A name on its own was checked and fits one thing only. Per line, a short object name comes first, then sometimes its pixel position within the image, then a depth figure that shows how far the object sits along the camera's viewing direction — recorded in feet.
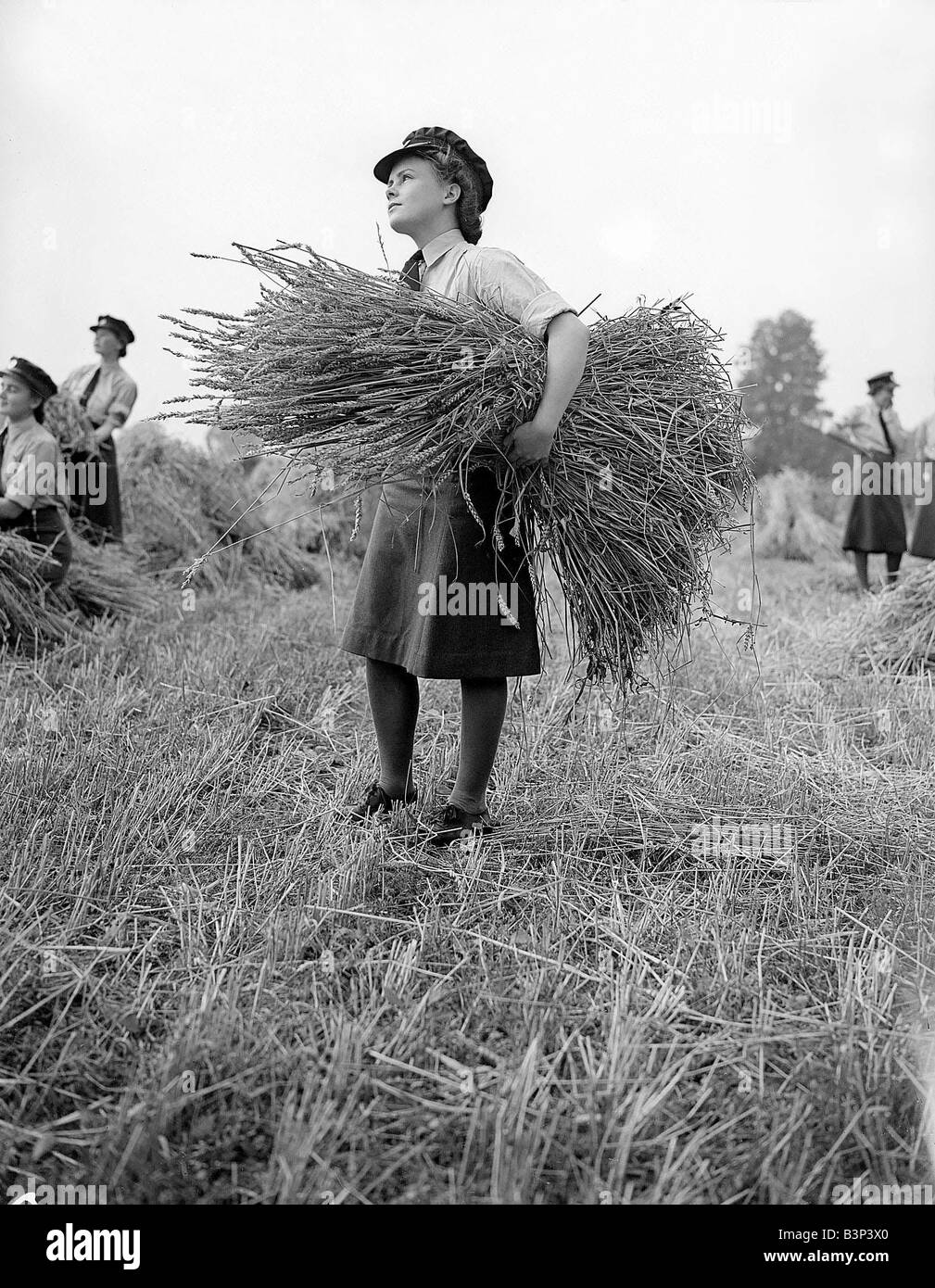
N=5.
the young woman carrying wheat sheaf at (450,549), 6.56
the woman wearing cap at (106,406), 17.34
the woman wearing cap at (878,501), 21.75
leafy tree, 89.71
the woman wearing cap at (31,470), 12.96
